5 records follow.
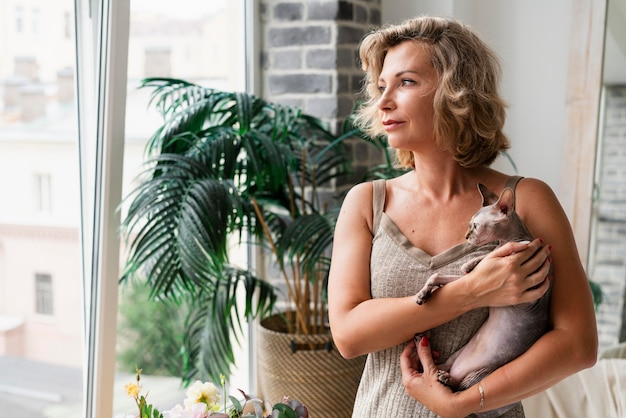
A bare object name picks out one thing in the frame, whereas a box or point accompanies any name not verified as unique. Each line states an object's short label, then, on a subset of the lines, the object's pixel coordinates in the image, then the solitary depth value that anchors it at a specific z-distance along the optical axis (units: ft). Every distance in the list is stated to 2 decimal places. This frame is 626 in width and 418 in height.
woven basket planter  8.64
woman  4.58
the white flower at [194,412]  5.27
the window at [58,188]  6.86
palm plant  7.30
